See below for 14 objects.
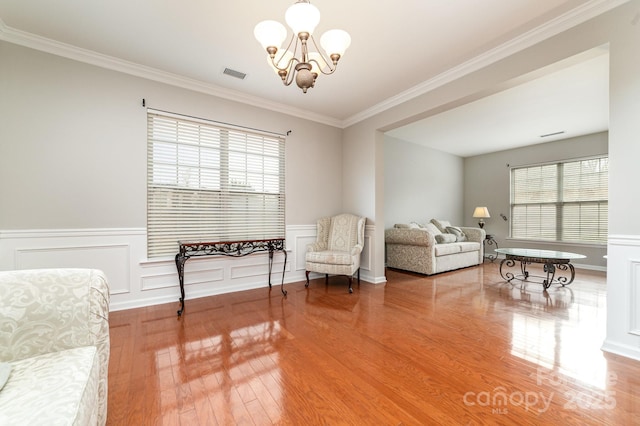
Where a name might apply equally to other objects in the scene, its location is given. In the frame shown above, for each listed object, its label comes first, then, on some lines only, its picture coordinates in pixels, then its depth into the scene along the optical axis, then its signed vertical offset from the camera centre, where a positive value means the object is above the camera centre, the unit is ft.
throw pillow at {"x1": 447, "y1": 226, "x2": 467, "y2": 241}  19.51 -1.56
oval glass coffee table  12.23 -2.31
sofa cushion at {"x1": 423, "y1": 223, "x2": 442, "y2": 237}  18.69 -1.17
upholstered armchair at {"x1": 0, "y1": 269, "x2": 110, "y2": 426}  2.82 -1.93
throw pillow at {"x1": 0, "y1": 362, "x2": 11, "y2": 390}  3.03 -1.93
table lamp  21.38 -0.08
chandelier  5.37 +3.83
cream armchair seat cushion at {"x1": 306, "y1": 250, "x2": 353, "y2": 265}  12.47 -2.19
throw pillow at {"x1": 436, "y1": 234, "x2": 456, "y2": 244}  17.93 -1.82
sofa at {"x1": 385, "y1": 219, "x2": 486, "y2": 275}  15.60 -2.29
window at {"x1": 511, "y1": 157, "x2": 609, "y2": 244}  17.60 +0.81
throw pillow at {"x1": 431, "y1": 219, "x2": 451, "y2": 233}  20.22 -1.01
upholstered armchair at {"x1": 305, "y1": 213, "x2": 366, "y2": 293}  12.53 -1.82
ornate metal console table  10.01 -1.60
